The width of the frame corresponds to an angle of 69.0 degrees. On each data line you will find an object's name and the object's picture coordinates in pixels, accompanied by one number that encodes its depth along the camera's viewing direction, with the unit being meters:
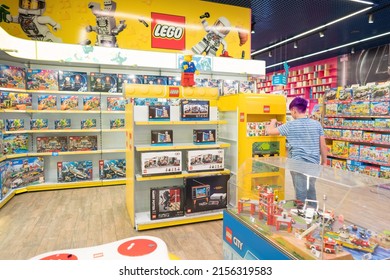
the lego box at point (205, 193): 3.86
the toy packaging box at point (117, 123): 6.18
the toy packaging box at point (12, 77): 4.96
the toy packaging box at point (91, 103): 5.90
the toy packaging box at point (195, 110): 3.85
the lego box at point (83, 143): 5.87
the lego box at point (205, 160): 3.89
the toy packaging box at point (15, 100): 4.98
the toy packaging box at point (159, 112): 3.69
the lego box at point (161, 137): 3.74
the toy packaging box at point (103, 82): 5.89
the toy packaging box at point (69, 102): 5.73
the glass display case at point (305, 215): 1.72
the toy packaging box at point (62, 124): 5.73
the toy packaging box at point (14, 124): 5.17
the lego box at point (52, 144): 5.65
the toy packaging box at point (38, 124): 5.57
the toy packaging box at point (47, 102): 5.60
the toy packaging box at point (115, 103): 6.06
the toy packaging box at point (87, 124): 5.98
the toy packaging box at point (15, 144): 5.16
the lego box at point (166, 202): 3.71
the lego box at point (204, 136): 3.96
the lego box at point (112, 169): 6.08
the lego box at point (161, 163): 3.64
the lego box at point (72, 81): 5.67
